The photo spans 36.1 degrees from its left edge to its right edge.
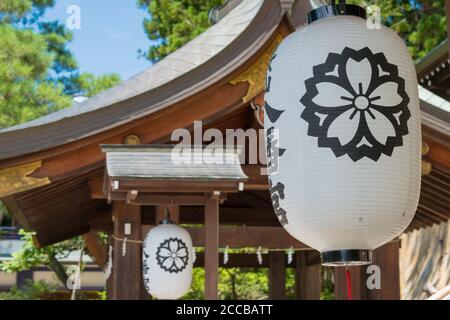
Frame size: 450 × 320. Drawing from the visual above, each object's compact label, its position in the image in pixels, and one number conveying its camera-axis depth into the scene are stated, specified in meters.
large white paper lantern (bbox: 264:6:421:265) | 2.98
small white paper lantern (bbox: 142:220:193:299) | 6.32
